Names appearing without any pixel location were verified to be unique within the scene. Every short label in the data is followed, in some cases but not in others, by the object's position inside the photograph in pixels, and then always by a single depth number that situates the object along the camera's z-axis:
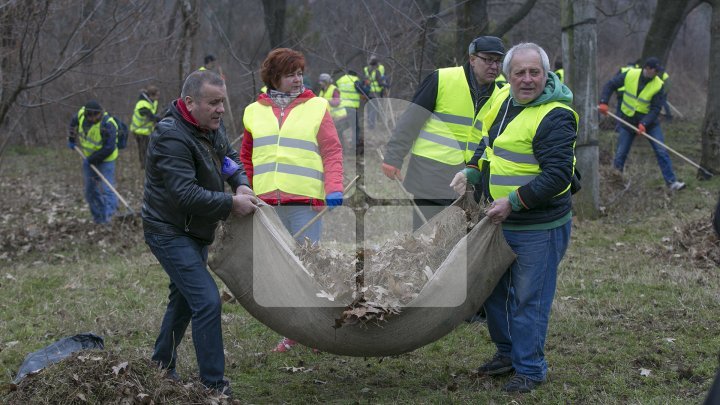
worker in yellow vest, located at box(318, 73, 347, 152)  17.50
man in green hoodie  4.36
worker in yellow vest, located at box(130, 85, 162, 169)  15.23
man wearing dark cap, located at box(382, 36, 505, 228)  5.72
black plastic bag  4.81
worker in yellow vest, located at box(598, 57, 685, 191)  12.55
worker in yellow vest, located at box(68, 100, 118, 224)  11.73
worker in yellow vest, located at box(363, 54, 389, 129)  15.38
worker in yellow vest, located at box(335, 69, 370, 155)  17.30
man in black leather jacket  4.27
